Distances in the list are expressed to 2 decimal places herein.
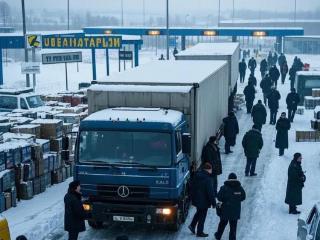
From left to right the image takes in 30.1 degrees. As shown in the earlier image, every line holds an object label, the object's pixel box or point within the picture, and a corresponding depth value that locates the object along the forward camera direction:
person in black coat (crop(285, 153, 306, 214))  14.20
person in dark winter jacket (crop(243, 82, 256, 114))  27.64
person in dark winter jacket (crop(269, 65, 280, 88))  33.90
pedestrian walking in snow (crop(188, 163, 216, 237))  12.73
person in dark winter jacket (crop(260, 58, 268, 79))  41.53
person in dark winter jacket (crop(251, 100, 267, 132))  22.81
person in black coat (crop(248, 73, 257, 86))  29.36
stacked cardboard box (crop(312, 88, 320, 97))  29.62
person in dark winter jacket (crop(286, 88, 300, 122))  25.61
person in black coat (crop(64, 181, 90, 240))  11.54
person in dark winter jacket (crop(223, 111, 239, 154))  20.48
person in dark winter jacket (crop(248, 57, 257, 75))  41.81
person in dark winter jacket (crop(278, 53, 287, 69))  40.42
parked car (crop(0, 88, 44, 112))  24.91
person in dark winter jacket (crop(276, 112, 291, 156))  20.06
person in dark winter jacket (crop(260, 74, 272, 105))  30.02
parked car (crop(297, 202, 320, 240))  9.41
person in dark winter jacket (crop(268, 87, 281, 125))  25.19
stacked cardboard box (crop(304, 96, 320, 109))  29.61
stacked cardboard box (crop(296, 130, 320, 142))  23.08
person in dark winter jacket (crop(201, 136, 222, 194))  15.83
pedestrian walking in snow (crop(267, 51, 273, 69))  50.12
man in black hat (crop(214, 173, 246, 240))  12.08
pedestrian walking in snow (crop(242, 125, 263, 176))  17.73
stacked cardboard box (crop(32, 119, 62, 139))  17.91
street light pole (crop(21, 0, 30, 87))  31.10
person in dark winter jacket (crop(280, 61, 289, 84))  39.14
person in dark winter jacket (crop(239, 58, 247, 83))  41.16
